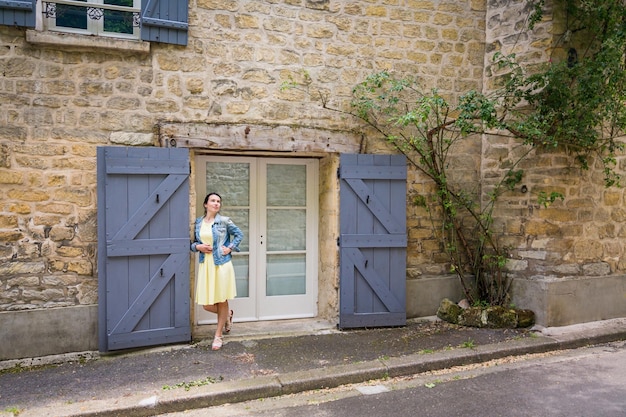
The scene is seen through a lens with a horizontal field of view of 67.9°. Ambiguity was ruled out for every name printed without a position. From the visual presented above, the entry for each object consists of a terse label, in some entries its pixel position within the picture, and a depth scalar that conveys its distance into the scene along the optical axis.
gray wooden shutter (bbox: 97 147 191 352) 4.59
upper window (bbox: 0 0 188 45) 4.56
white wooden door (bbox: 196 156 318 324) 5.58
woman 4.71
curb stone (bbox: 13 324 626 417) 3.52
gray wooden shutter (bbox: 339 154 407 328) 5.39
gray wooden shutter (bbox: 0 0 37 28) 4.27
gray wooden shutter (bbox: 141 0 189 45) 4.70
